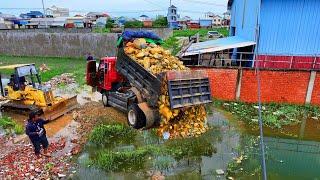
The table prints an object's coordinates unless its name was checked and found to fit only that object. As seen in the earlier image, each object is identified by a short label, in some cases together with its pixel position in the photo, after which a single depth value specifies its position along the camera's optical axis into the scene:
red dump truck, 9.95
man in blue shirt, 8.37
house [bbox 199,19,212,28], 66.95
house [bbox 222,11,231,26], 71.29
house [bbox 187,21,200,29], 64.88
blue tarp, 12.41
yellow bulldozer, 11.66
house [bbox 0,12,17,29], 48.97
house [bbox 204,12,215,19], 92.50
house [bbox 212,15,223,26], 78.56
